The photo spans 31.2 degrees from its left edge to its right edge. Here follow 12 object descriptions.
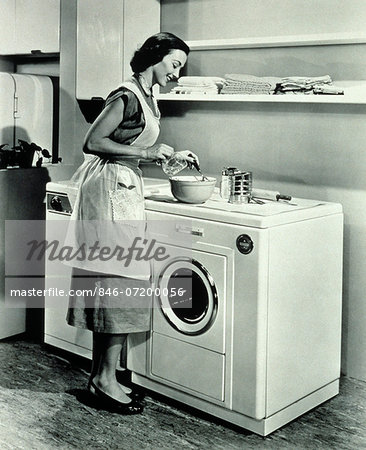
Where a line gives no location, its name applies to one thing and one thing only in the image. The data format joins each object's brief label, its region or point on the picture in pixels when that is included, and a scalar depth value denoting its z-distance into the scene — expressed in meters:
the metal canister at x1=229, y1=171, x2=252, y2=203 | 3.04
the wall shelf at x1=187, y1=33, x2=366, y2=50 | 3.00
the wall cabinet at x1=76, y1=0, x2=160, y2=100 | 3.75
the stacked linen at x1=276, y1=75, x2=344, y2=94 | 3.04
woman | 2.86
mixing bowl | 2.94
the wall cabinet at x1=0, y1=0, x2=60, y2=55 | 4.29
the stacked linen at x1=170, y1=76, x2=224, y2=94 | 3.42
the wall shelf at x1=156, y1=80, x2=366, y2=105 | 2.95
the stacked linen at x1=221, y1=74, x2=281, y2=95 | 3.21
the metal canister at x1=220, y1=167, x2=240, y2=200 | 3.07
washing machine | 2.69
